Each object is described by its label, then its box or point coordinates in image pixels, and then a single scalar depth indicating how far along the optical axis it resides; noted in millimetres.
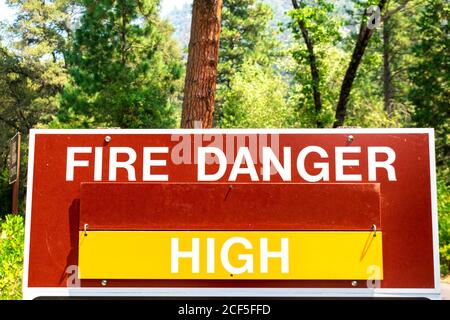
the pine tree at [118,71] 27594
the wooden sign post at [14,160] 10680
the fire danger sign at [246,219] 3959
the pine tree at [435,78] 32062
